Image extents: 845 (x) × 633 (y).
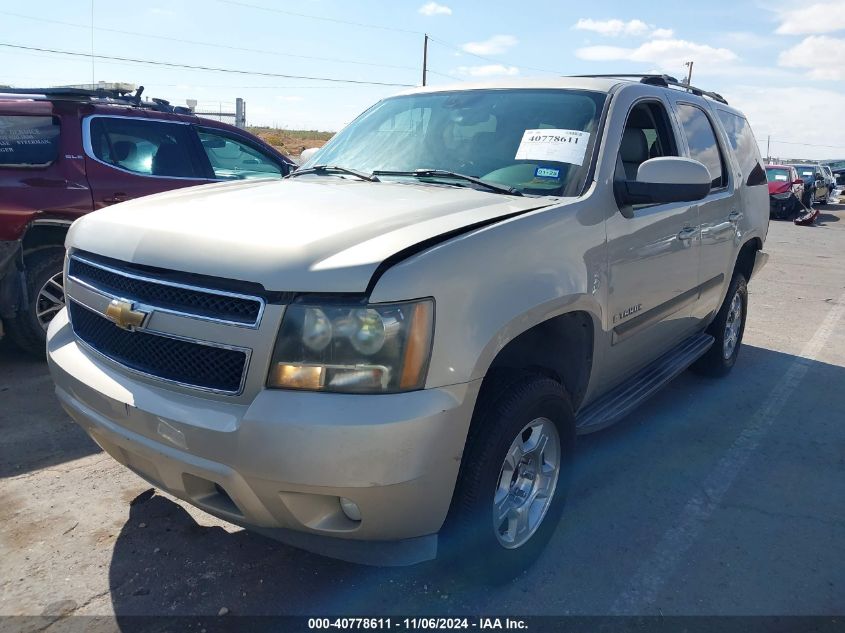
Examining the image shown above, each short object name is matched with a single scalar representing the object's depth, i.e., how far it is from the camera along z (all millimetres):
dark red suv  4898
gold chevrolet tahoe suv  2072
